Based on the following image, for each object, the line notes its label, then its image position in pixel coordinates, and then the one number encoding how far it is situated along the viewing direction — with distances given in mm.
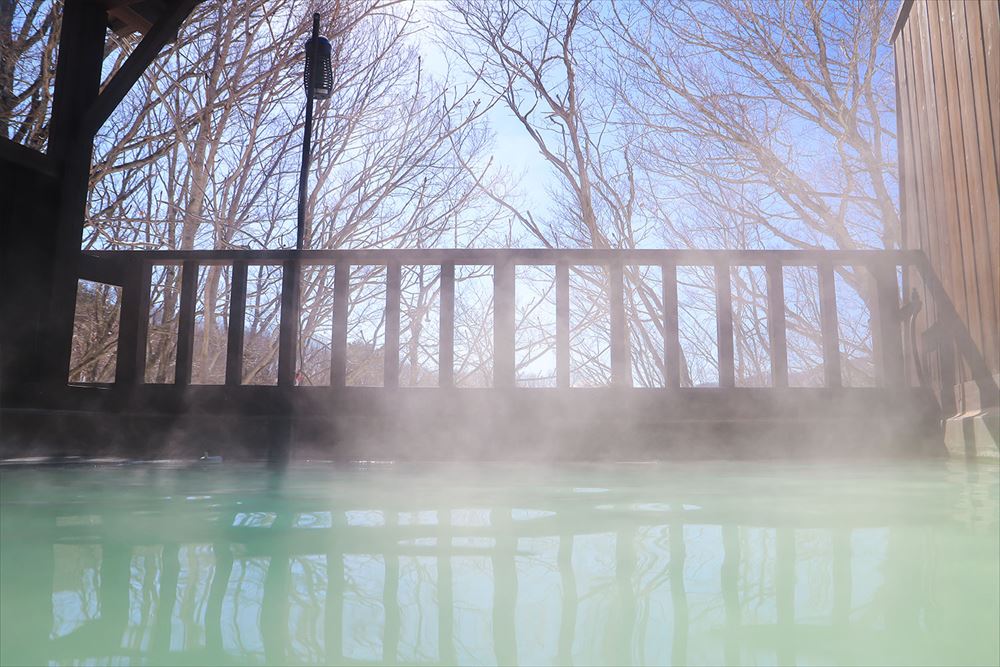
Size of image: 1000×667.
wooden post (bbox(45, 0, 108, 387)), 3090
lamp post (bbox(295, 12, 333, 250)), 3646
